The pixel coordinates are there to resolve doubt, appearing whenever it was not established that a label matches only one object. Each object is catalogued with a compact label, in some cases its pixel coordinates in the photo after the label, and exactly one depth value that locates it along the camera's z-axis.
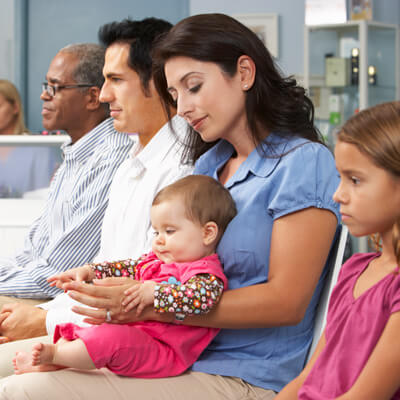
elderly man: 2.54
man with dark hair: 2.24
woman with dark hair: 1.87
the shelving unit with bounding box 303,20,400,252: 5.77
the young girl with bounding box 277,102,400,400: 1.61
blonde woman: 3.59
